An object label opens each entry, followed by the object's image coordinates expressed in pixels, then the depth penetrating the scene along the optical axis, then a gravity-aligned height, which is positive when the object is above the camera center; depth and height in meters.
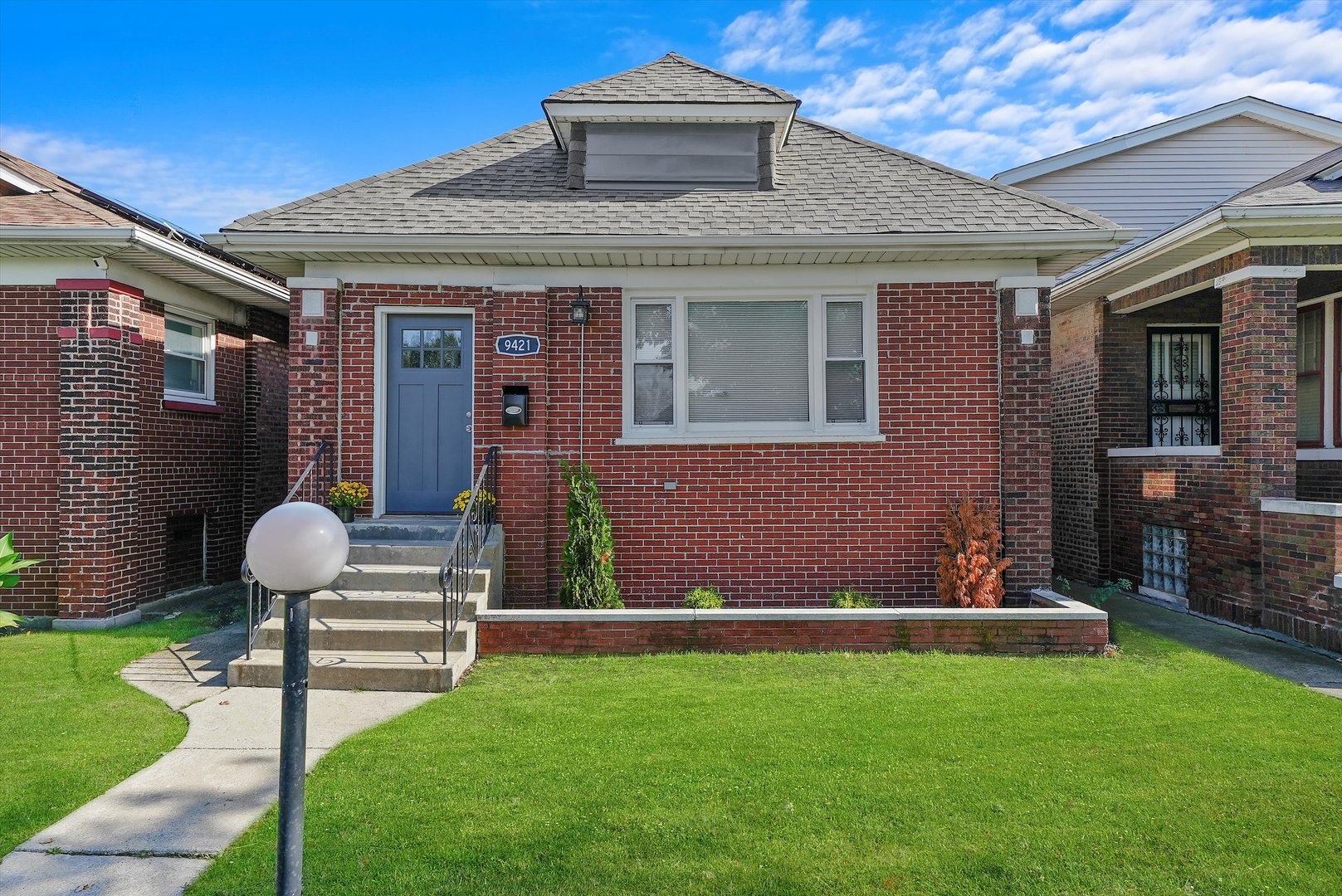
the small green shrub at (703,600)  6.78 -1.32
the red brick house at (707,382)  7.28 +0.72
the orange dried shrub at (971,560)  6.70 -0.95
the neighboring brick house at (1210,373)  6.94 +0.96
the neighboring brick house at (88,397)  7.32 +0.58
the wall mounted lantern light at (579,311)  7.26 +1.38
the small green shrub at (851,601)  6.84 -1.34
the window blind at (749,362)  7.51 +0.92
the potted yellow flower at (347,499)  7.19 -0.42
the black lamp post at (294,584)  2.17 -0.38
